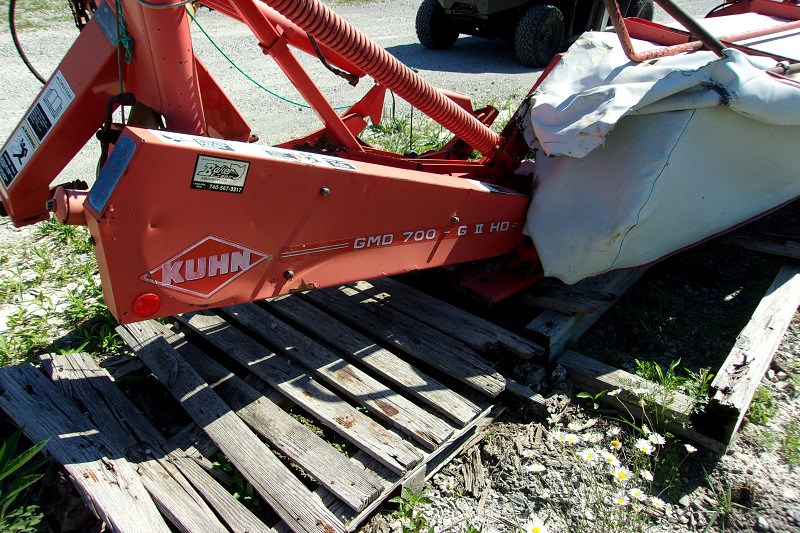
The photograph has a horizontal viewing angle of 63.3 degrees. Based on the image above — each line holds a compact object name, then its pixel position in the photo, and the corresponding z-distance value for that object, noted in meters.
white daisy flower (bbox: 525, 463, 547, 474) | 2.47
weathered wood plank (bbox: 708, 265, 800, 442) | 2.54
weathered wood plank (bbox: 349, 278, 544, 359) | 2.95
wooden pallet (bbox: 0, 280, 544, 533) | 2.24
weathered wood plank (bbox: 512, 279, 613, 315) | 3.10
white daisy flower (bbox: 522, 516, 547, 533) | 2.19
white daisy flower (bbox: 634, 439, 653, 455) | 2.47
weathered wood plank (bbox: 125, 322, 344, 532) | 2.19
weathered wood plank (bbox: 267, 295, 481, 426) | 2.63
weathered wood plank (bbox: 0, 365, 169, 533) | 2.13
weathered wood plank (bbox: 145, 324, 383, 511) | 2.26
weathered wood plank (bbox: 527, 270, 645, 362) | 3.00
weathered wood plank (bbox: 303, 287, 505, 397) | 2.79
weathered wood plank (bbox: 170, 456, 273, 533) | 2.16
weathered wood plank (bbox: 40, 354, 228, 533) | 2.20
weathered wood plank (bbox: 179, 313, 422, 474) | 2.41
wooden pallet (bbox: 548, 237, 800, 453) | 2.59
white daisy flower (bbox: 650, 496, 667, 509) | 2.26
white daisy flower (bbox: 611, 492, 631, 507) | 2.24
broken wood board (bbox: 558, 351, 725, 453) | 2.65
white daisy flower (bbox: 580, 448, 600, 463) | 2.39
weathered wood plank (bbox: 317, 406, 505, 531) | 2.21
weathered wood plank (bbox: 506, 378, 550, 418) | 2.76
